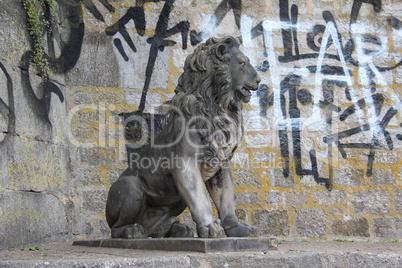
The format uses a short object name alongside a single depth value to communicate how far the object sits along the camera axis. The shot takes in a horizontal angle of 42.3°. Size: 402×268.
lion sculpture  3.36
